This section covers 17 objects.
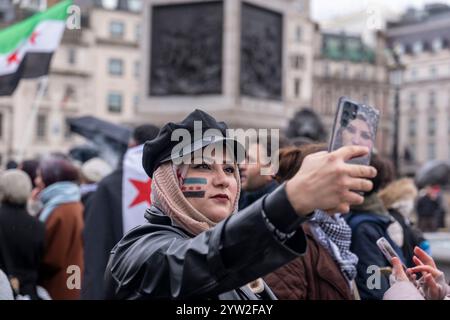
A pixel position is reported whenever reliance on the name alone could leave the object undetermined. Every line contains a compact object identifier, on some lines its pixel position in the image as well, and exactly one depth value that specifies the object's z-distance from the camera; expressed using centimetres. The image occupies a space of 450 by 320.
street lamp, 1995
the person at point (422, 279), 234
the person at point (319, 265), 363
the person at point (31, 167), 908
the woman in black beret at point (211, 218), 199
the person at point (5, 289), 355
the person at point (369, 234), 421
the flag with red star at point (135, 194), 590
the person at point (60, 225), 636
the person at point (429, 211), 1433
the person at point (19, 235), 584
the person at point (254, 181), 523
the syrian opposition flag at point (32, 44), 947
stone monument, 1490
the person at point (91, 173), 826
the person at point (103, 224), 580
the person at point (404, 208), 542
